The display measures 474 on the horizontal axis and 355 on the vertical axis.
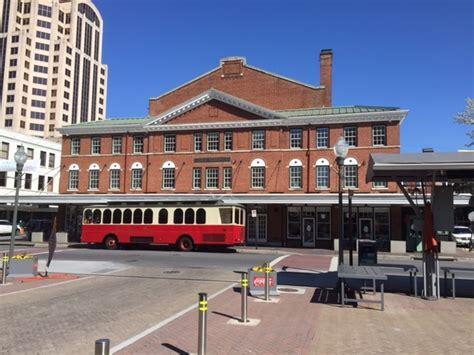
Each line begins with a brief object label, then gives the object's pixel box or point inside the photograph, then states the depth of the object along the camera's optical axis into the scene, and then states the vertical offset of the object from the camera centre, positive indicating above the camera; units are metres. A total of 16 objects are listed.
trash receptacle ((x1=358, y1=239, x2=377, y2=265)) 15.78 -1.32
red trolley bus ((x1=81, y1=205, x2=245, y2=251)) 27.16 -0.76
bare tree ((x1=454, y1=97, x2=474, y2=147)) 26.20 +5.79
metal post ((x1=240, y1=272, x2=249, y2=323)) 8.46 -1.69
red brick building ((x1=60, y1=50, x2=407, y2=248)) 33.09 +4.87
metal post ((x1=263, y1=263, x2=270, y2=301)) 11.03 -1.70
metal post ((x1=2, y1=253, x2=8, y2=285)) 13.18 -1.79
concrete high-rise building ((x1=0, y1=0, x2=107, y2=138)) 102.12 +34.27
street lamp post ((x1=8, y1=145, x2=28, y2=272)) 14.73 +1.61
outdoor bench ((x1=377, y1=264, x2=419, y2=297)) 11.78 -1.40
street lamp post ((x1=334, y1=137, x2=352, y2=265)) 12.89 +1.79
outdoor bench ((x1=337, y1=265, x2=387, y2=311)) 9.84 -1.27
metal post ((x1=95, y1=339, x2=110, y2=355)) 4.08 -1.21
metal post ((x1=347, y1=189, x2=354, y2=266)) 13.51 -0.35
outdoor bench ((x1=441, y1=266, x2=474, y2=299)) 11.43 -1.55
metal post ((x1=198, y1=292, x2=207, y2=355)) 6.14 -1.49
